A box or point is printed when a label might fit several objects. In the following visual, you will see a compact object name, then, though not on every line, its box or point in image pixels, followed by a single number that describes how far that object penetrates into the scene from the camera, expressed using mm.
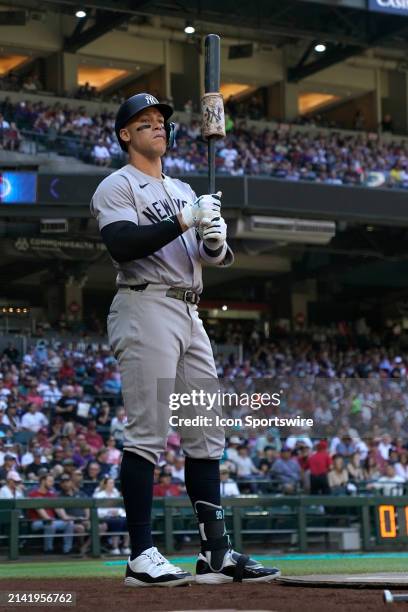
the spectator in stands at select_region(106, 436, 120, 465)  15531
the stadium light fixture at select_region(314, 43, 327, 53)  31375
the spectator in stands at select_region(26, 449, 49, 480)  15008
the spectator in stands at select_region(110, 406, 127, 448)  17328
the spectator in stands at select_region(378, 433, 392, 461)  17048
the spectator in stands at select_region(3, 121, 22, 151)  23188
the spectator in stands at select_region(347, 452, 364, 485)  15876
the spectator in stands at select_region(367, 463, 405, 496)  15234
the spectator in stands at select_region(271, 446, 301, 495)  15641
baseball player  5176
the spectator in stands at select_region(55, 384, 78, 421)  18297
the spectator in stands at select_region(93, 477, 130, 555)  13305
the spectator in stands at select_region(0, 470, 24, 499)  13664
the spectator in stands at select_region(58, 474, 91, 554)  13242
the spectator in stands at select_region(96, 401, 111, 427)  18469
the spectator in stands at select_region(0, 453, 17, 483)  14133
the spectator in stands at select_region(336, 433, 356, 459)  16812
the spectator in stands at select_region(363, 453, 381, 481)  16266
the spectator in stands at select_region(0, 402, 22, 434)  16719
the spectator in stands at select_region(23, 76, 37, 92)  28703
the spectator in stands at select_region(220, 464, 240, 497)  14578
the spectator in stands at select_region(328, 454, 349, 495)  15336
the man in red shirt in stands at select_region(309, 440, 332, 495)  15297
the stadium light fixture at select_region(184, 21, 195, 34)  29800
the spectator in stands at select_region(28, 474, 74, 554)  13219
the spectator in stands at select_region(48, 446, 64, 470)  15539
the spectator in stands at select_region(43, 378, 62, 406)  18844
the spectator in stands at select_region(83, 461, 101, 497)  14633
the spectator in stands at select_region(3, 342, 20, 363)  20861
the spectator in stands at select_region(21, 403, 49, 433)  17078
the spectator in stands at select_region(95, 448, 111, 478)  15273
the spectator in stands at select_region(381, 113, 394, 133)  34844
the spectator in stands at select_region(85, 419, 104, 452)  16688
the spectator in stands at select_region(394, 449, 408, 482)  16078
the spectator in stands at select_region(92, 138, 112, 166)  24094
